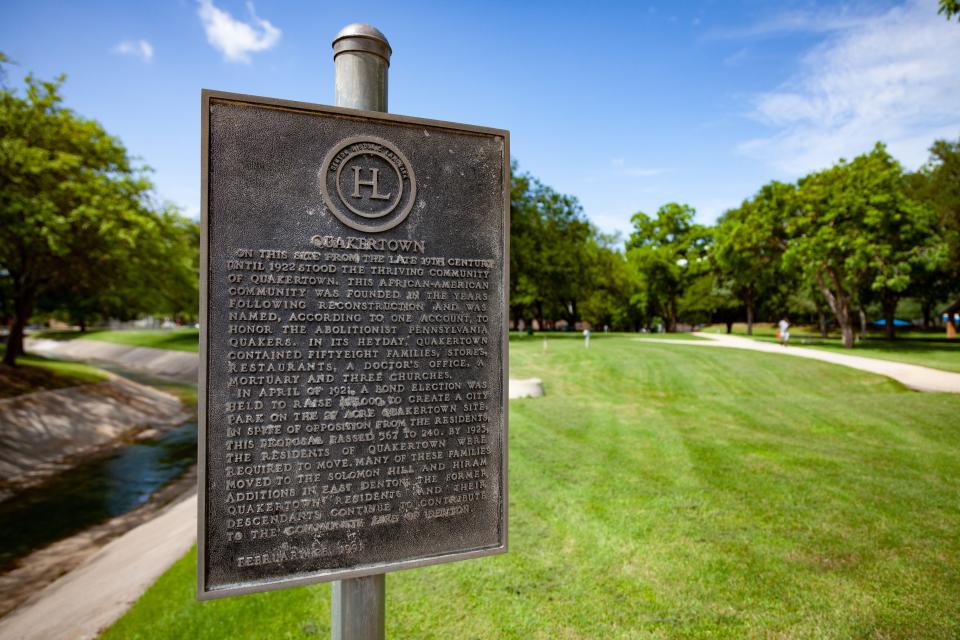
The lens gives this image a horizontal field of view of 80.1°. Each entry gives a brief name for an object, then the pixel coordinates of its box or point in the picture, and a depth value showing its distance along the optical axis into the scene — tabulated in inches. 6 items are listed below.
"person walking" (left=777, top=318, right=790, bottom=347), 1133.1
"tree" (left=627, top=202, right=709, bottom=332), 1868.8
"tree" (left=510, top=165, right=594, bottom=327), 1422.2
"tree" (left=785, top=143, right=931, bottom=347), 991.6
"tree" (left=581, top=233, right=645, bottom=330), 2153.1
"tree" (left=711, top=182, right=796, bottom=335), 1137.4
